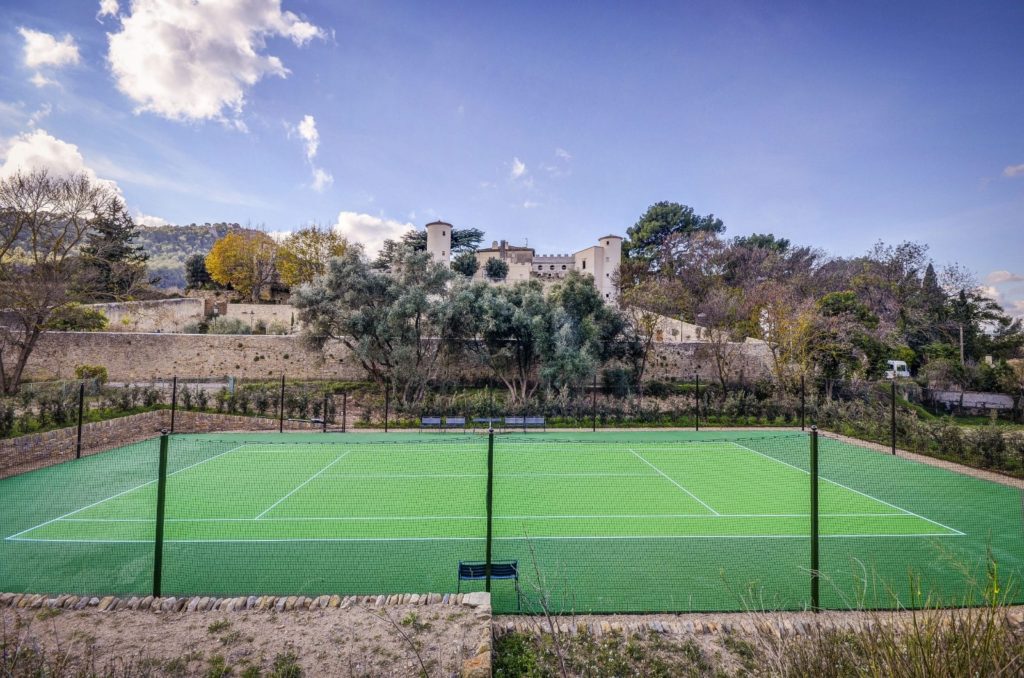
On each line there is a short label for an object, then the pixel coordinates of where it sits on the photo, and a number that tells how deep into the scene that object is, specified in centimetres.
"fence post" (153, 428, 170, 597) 512
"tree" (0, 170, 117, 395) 1959
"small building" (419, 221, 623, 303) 5409
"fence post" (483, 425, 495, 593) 519
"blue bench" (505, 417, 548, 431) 1730
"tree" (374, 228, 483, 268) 4881
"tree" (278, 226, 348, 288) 4234
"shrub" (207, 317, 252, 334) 3103
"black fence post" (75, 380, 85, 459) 1130
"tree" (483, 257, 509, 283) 5603
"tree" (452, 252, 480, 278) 5294
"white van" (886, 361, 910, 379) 2779
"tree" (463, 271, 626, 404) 2073
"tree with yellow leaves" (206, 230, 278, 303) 4319
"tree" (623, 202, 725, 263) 5241
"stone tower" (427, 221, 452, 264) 5391
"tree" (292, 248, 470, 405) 2109
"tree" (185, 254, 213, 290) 4822
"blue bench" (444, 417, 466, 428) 1719
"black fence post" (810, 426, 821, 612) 514
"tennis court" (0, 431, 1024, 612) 590
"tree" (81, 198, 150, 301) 3450
